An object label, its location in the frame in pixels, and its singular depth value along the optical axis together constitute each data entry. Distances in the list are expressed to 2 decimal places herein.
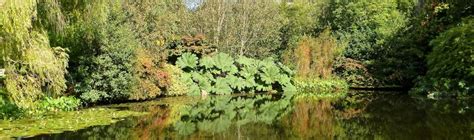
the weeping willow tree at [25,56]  9.77
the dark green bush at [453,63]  16.80
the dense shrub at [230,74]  22.23
